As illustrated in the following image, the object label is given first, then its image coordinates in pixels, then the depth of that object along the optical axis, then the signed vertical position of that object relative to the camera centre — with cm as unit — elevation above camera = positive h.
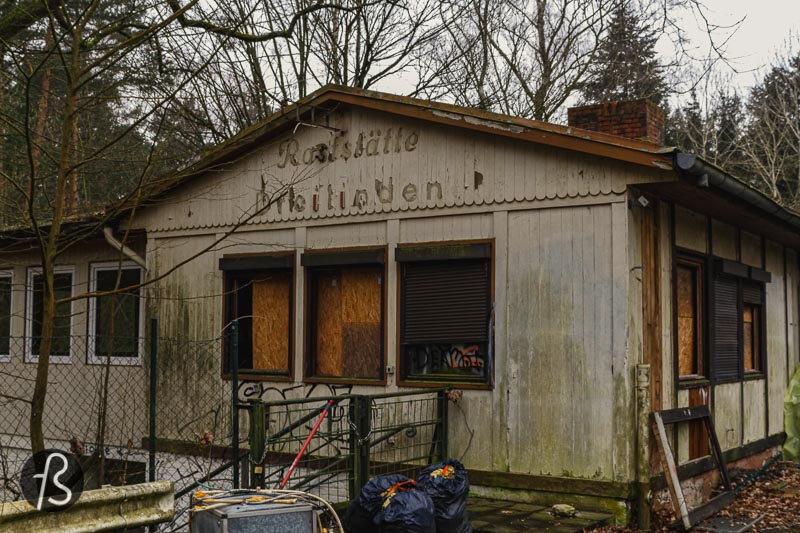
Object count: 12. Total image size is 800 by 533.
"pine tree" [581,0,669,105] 2572 +799
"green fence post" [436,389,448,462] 1050 -97
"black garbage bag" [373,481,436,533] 769 -149
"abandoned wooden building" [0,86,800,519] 972 +74
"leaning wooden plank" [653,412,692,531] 944 -145
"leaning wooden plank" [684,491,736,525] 971 -189
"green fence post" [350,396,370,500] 921 -105
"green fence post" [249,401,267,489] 823 -93
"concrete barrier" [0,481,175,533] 497 -102
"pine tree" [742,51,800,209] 3362 +763
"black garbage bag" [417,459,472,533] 820 -142
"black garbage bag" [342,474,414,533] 800 -148
